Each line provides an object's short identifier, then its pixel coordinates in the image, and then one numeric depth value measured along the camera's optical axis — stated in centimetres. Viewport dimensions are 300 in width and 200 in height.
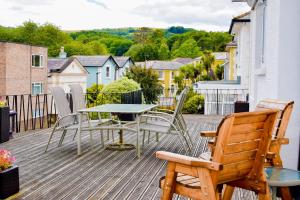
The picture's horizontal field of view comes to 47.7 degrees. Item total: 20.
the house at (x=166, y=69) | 4785
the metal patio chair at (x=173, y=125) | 504
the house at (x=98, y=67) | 3644
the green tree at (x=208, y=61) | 3363
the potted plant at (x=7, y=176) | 324
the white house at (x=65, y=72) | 3199
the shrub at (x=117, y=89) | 966
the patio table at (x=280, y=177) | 222
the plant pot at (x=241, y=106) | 811
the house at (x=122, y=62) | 4041
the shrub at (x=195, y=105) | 1887
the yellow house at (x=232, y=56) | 2033
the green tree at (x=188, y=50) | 5433
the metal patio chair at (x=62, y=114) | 511
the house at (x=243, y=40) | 1257
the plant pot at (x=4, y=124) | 576
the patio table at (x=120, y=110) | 498
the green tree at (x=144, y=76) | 1801
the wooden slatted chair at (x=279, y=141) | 258
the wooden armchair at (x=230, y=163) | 196
